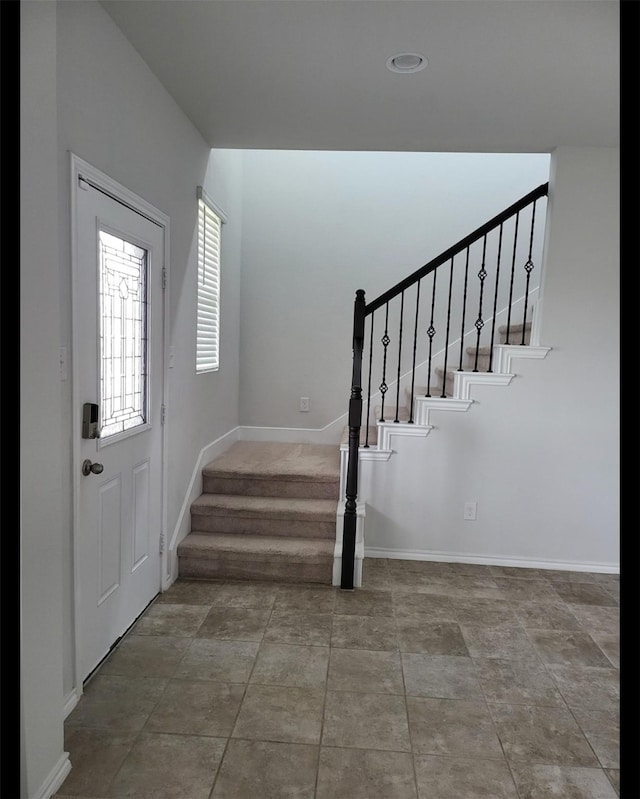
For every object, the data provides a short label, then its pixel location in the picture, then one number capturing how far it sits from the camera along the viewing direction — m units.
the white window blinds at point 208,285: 3.85
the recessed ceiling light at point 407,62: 2.50
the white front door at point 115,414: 2.26
